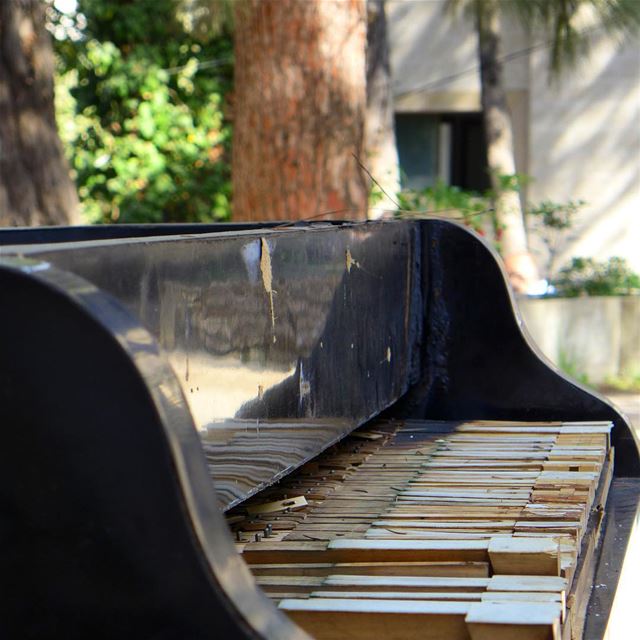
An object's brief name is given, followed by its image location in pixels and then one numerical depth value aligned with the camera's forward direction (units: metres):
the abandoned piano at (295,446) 2.45
